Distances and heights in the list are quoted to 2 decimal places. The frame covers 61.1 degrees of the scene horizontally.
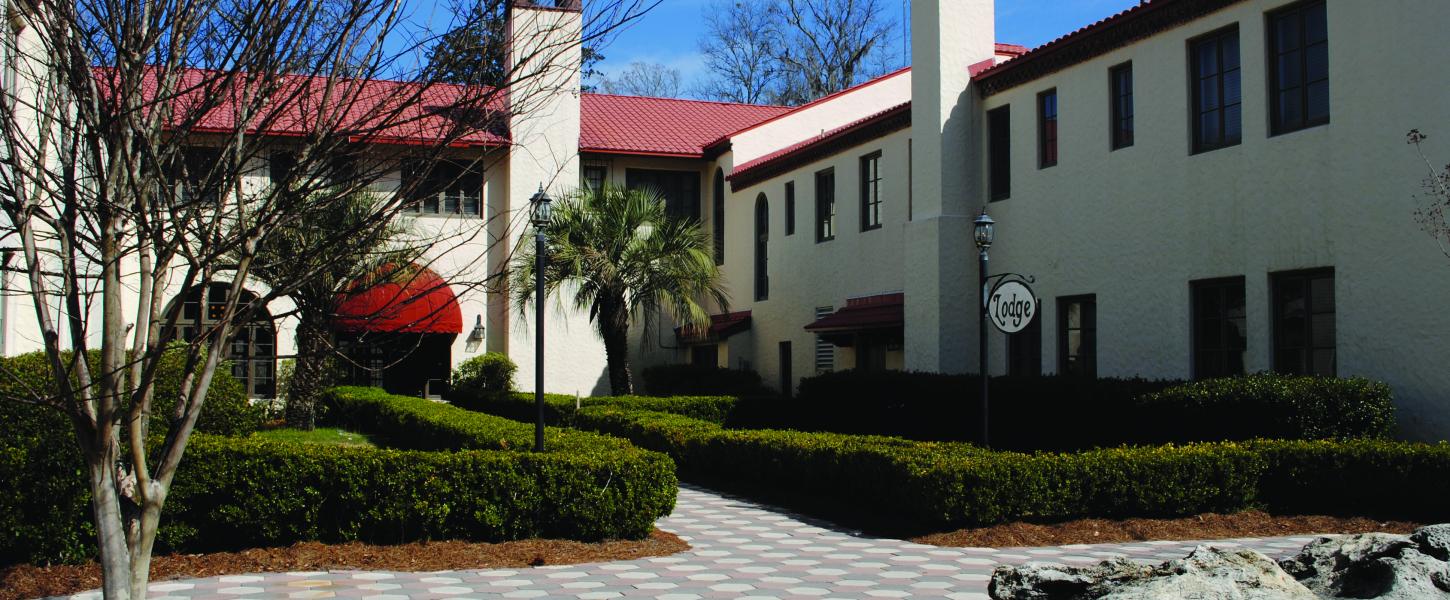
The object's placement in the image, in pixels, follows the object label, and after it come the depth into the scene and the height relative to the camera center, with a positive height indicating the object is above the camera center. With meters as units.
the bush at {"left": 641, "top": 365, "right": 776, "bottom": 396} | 28.81 -1.06
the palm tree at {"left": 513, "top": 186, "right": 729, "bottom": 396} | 24.80 +1.49
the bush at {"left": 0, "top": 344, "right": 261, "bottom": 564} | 9.38 -1.24
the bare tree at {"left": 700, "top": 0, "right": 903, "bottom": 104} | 46.09 +10.41
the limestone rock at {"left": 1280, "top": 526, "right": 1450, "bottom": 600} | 5.39 -1.08
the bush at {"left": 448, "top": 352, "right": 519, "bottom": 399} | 29.70 -0.86
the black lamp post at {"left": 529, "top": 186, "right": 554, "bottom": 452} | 13.04 +0.44
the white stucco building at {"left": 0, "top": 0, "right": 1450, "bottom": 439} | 14.10 +2.01
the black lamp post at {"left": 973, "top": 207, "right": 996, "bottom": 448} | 14.21 +1.10
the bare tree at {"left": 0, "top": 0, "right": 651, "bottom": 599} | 5.23 +0.79
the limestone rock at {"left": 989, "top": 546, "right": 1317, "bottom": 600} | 5.14 -1.07
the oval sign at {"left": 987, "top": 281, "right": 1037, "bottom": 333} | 14.18 +0.35
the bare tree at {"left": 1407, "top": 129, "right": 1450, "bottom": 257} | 13.16 +1.40
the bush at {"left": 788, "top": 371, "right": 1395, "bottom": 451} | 13.40 -0.98
